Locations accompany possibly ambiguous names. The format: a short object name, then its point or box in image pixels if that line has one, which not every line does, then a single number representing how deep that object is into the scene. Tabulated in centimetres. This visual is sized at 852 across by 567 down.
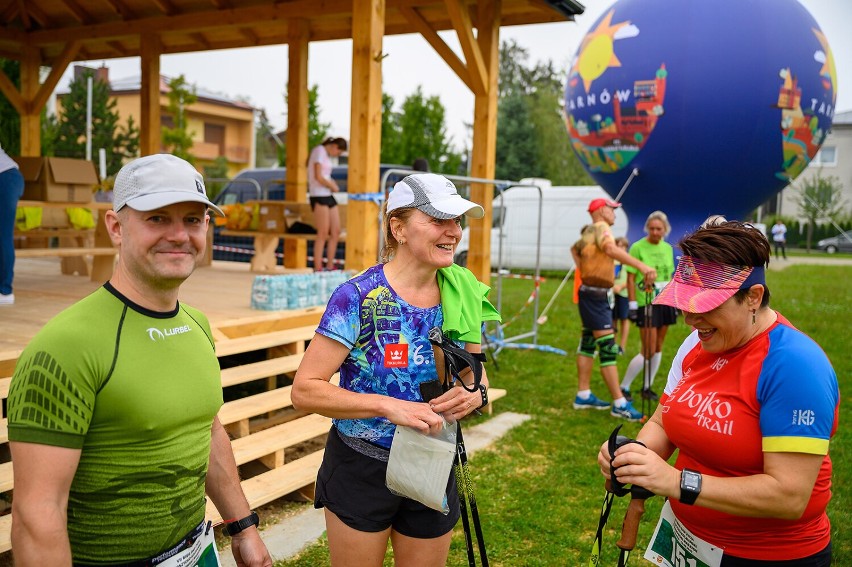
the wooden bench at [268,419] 442
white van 2027
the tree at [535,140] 3444
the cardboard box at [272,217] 984
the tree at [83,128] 2909
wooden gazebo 692
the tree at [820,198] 4100
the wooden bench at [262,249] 1011
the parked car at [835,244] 4275
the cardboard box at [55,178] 727
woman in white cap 228
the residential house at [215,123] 4719
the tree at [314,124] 2120
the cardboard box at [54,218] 1012
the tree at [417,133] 2331
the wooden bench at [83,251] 693
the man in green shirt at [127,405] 156
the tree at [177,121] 2250
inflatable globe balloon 1070
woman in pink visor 187
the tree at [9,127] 1867
